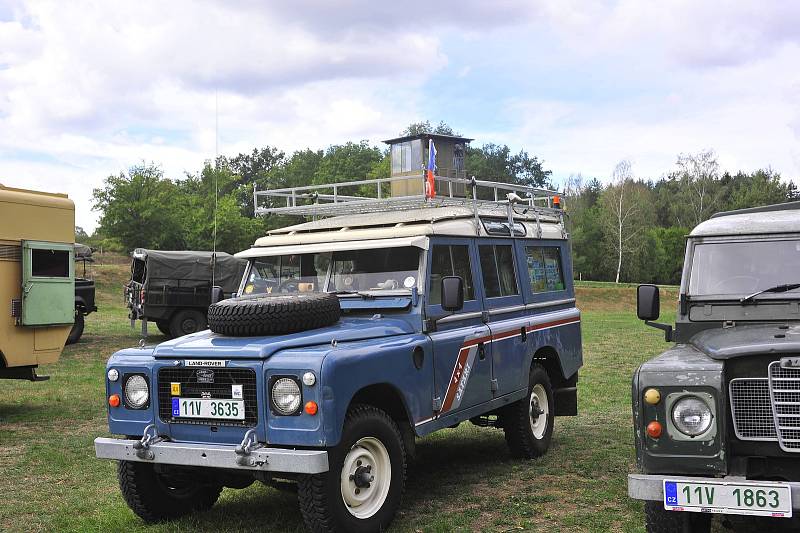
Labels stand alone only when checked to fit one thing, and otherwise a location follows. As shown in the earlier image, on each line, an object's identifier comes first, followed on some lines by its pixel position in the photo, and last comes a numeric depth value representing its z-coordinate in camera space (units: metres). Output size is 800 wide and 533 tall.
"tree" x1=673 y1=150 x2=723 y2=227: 68.88
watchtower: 15.21
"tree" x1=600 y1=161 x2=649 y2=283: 61.53
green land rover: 4.33
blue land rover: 5.38
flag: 7.51
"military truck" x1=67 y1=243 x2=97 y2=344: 21.17
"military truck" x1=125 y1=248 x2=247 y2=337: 21.69
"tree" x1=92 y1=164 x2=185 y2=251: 43.88
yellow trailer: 11.33
